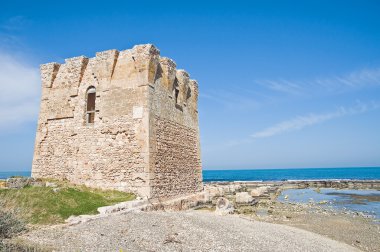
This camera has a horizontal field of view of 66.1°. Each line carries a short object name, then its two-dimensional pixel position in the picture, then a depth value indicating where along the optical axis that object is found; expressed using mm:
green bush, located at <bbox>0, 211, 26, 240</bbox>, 5798
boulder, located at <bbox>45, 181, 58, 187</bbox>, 12005
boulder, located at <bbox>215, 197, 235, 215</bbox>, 15031
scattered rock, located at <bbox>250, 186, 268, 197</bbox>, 29975
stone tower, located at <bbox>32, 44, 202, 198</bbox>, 12523
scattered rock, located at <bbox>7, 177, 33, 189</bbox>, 10649
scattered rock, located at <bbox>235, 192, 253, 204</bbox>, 22766
